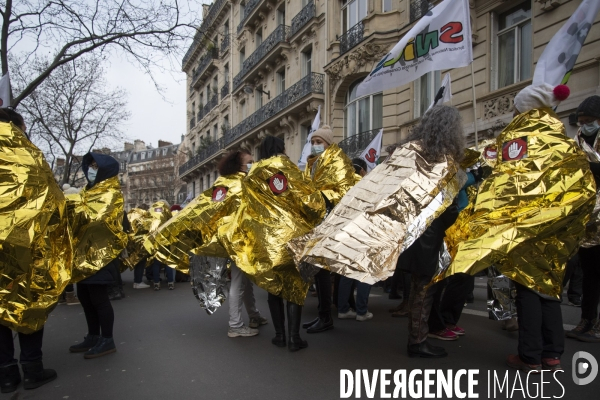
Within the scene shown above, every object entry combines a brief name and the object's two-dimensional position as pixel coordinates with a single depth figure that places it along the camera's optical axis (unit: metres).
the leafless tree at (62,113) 17.55
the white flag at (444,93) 6.46
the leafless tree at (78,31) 9.66
